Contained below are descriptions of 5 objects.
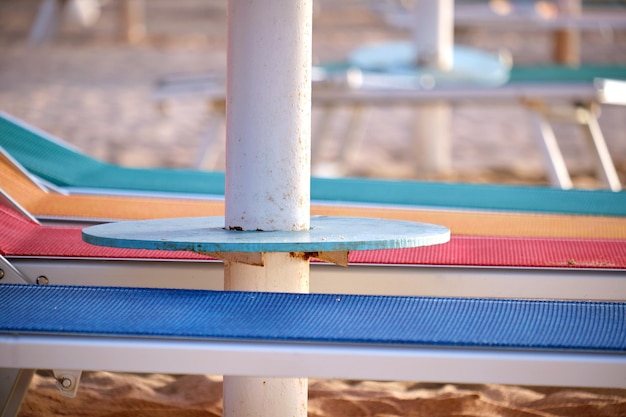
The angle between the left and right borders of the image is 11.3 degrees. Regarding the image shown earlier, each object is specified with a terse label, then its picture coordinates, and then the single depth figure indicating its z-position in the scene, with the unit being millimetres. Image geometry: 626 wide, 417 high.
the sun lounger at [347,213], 4746
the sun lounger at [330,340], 3930
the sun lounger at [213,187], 5095
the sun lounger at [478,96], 8172
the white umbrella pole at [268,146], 4142
